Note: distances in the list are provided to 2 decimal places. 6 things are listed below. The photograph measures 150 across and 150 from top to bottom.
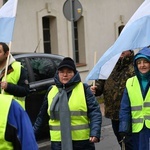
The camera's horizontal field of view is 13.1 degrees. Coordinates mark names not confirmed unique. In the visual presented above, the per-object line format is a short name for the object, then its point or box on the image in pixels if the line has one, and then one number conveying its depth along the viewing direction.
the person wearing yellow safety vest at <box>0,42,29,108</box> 7.25
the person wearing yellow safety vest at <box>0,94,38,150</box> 3.71
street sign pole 15.49
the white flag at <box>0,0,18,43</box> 7.67
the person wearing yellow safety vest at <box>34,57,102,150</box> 6.11
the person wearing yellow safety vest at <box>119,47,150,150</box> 6.39
